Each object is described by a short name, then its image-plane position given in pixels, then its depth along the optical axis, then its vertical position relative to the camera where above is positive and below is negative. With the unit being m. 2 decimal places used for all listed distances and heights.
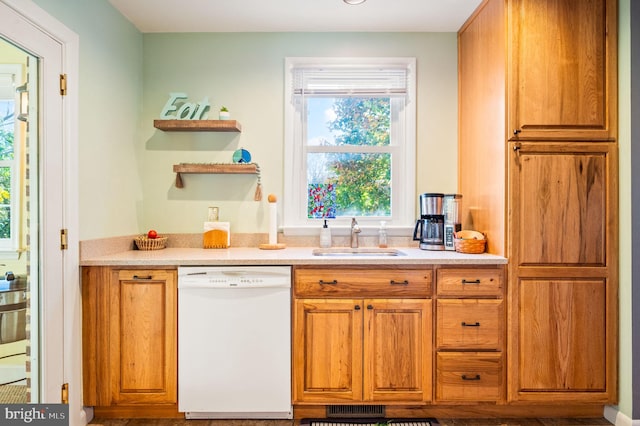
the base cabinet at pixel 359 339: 2.23 -0.71
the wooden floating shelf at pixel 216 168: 2.74 +0.31
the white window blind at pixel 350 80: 2.87 +0.97
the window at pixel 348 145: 2.87 +0.50
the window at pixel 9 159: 1.76 +0.24
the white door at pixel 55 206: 1.93 +0.03
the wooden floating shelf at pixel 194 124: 2.70 +0.60
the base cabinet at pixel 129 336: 2.20 -0.69
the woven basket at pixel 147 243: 2.66 -0.21
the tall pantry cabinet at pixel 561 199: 2.21 +0.09
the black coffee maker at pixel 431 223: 2.64 -0.06
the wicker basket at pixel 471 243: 2.44 -0.18
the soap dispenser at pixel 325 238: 2.80 -0.18
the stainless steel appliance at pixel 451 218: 2.60 -0.03
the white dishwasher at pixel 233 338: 2.20 -0.70
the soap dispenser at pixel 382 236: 2.81 -0.16
